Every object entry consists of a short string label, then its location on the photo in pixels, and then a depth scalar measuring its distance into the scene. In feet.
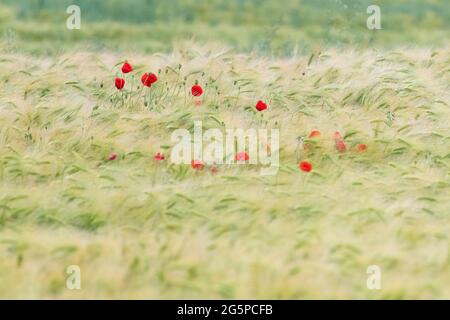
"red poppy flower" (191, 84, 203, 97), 26.94
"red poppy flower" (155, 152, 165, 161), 23.78
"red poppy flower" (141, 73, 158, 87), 27.18
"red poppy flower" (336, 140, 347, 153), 24.94
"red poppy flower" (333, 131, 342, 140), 25.18
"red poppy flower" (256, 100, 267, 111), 25.44
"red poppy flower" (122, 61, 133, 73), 27.20
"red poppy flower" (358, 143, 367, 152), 24.92
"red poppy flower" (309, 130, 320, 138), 25.13
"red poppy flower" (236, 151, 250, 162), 23.58
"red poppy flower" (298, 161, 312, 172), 23.22
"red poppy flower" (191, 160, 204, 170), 23.29
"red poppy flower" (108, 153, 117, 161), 24.19
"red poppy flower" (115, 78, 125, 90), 26.87
